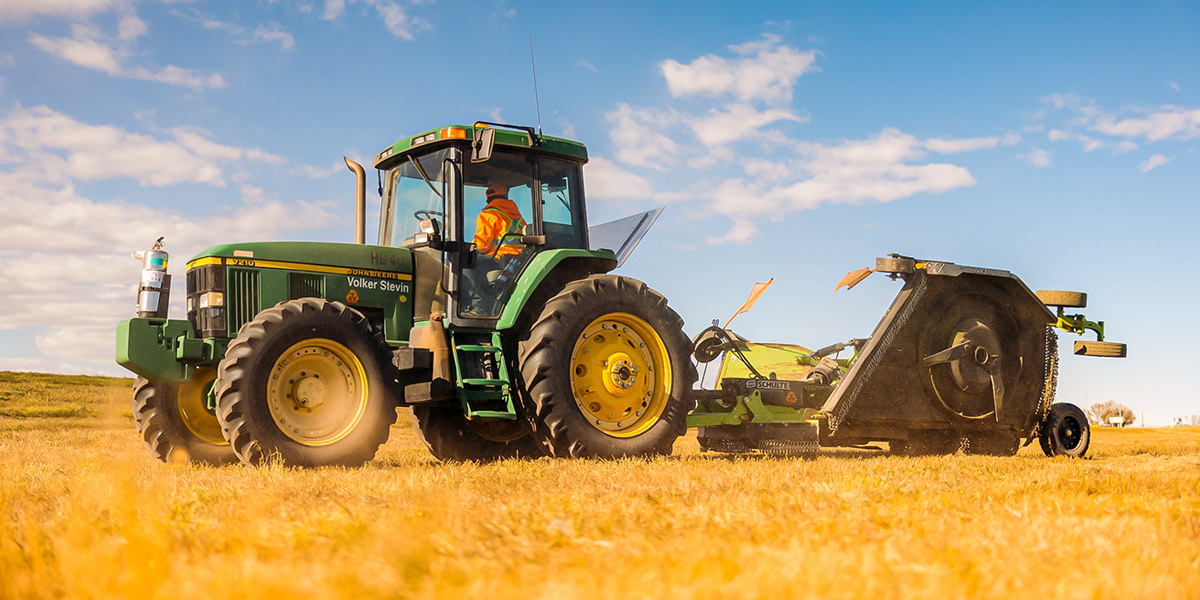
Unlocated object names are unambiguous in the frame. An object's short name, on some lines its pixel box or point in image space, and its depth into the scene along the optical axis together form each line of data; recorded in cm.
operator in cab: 801
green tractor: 682
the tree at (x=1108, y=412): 3660
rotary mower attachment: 886
